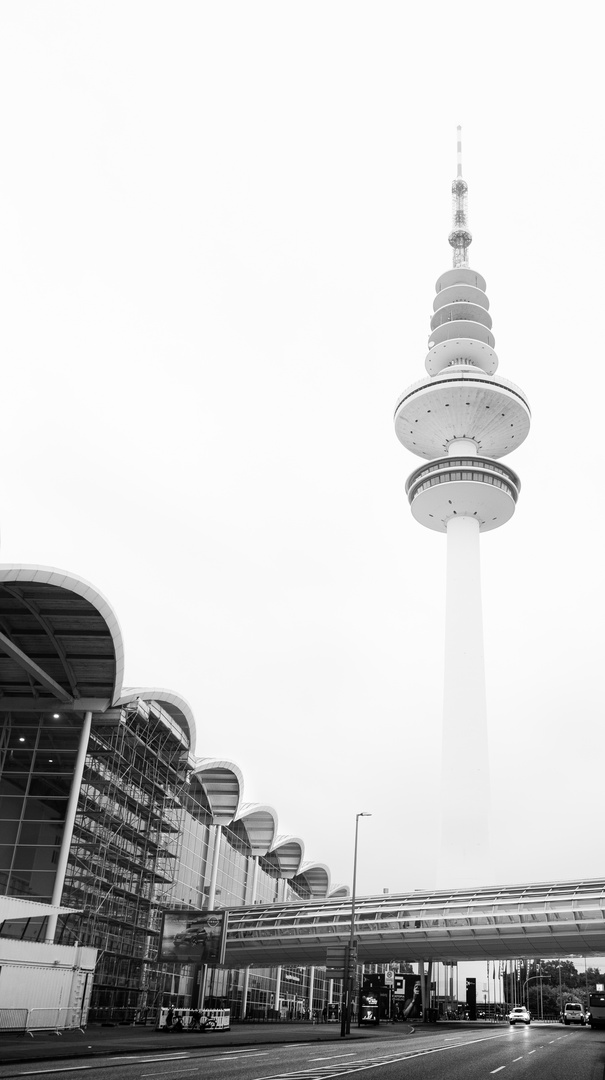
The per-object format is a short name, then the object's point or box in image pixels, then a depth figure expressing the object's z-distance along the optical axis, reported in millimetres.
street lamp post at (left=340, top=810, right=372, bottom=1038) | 35969
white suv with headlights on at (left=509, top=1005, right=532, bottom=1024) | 59688
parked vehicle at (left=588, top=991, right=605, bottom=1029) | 48750
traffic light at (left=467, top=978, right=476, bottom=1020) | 71125
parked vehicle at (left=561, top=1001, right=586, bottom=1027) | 67562
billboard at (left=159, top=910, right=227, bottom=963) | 36219
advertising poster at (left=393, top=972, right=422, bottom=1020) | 67375
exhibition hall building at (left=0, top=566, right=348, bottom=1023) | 36906
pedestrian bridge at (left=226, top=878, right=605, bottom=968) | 47656
